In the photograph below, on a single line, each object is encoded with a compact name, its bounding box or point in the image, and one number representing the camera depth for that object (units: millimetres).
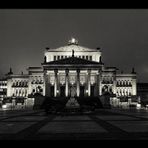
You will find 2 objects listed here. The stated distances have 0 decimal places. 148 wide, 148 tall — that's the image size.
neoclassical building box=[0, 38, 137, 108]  64607
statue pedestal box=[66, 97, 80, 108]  24528
